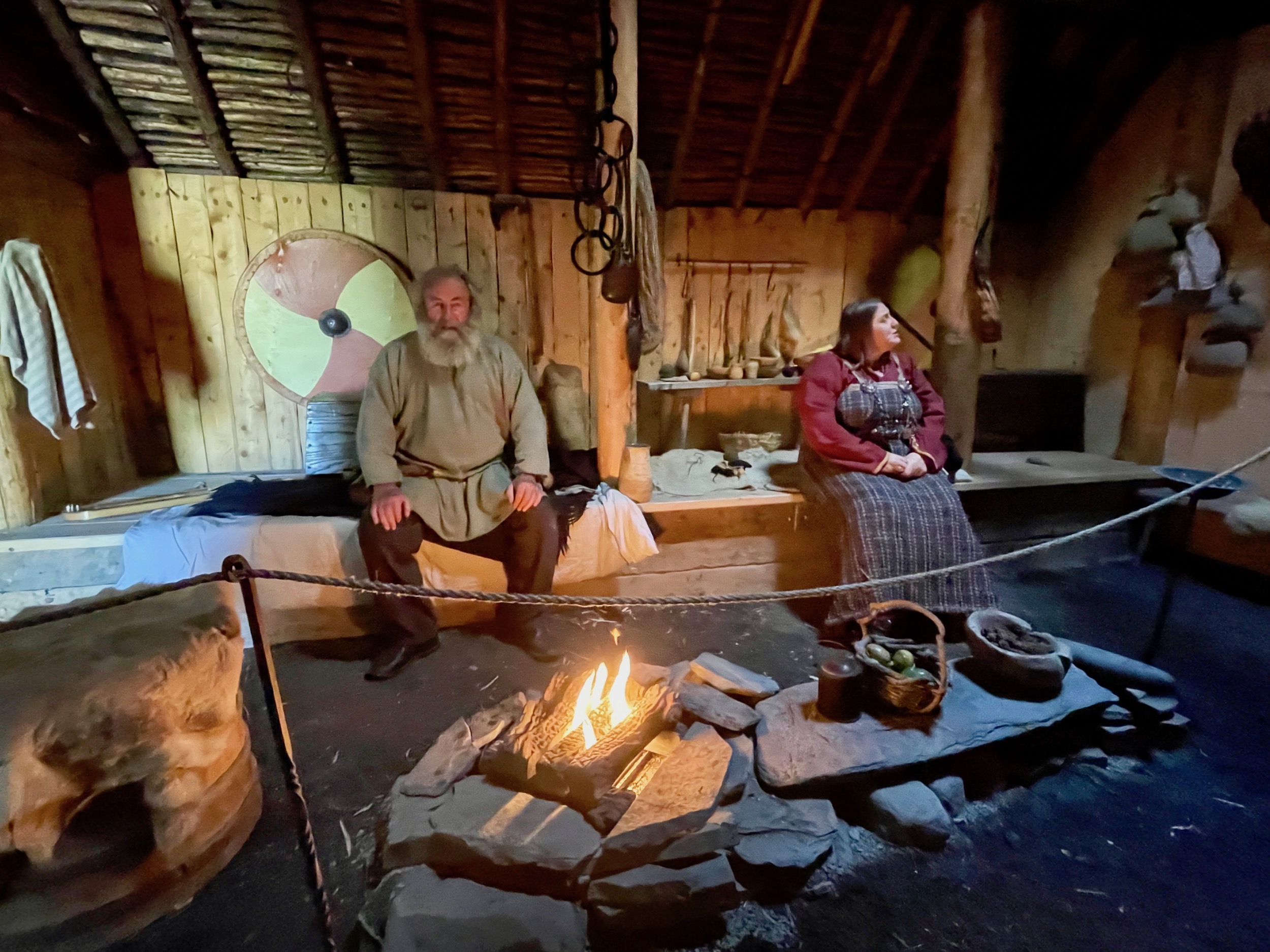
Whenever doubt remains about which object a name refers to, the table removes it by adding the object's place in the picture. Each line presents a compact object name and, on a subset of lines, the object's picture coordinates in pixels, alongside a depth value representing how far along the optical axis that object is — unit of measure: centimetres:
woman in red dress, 265
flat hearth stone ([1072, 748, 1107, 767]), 212
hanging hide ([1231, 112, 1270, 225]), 320
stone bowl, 211
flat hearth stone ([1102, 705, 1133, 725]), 224
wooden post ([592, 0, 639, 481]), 274
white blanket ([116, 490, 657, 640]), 255
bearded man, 257
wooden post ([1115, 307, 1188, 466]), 382
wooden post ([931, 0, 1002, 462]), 316
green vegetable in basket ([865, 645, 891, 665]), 212
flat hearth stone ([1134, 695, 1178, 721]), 223
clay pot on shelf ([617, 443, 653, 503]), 309
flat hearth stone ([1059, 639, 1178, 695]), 234
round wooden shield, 360
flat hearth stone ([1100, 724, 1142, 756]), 219
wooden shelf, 384
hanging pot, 287
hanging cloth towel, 261
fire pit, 152
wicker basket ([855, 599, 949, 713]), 199
